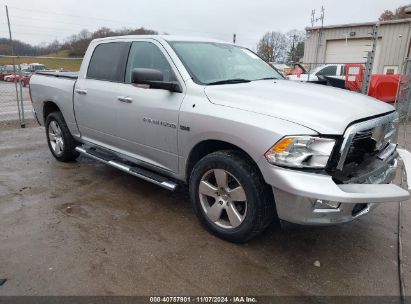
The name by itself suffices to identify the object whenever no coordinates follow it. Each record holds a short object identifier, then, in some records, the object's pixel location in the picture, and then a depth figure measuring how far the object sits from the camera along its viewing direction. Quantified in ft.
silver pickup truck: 8.45
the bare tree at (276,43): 180.99
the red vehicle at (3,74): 84.17
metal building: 63.57
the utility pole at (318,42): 70.61
